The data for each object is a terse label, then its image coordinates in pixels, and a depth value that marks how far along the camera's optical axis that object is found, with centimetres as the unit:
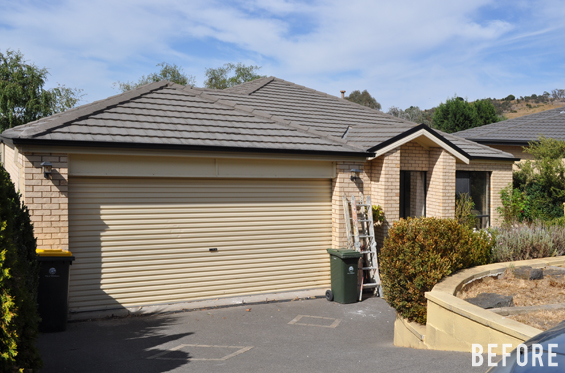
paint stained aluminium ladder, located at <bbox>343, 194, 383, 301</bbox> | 1028
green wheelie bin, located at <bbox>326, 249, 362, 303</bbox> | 963
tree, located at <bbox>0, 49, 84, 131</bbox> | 2853
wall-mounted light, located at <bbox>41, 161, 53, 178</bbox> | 796
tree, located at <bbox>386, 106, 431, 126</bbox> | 4859
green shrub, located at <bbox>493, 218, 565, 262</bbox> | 895
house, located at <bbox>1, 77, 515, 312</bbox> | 843
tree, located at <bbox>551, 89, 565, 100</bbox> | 8428
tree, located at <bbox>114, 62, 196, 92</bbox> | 4742
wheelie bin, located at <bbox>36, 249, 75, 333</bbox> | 752
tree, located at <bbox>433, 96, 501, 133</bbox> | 3891
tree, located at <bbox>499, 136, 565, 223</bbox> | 1437
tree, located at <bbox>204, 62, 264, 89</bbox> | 4984
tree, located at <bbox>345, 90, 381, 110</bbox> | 6103
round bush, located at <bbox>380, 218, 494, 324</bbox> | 708
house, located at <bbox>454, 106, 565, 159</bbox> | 1709
